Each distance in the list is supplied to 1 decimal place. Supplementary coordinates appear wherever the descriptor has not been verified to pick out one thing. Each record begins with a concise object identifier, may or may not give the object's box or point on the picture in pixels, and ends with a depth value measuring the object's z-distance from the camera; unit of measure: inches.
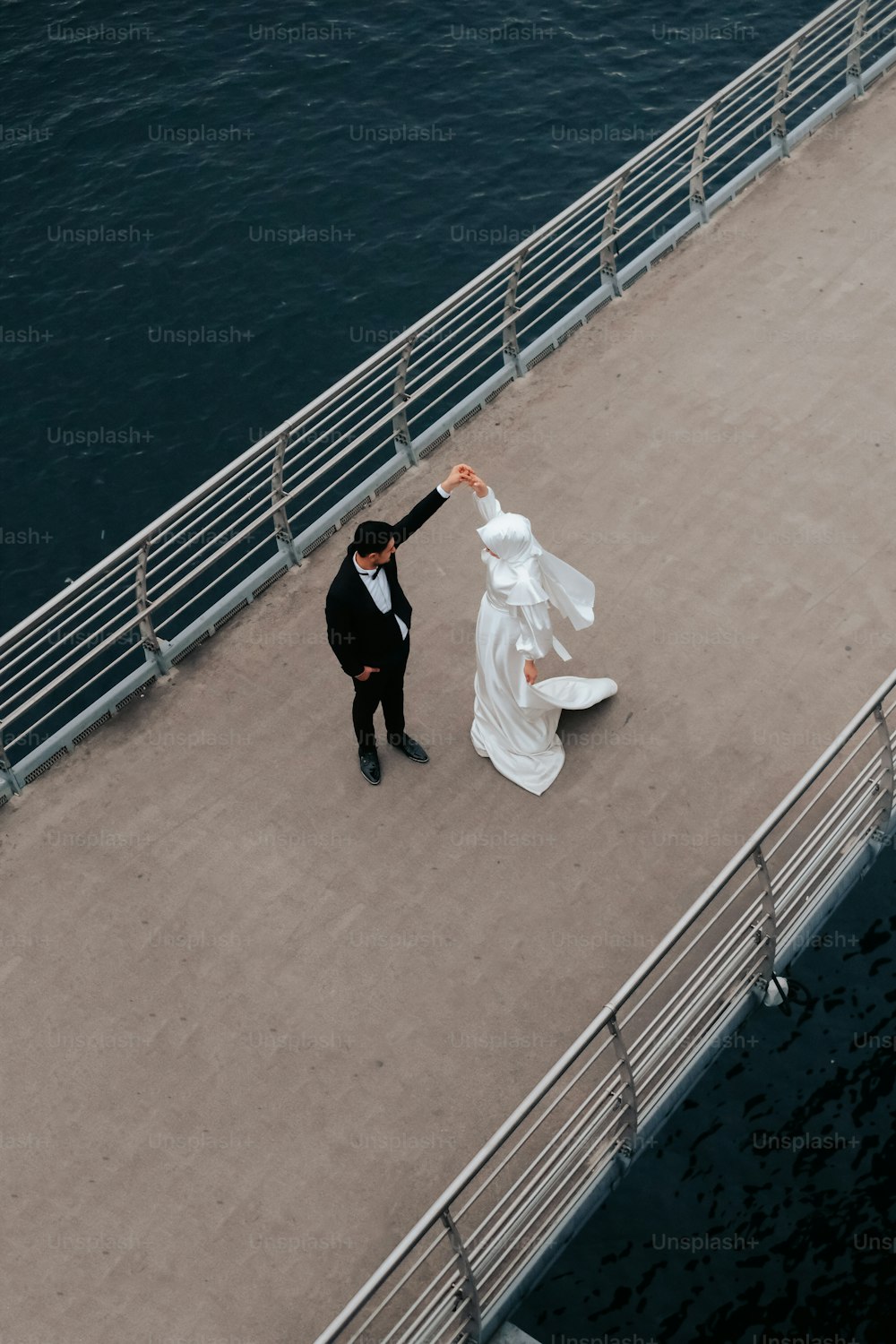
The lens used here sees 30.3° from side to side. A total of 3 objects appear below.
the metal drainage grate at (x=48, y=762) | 483.2
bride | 437.1
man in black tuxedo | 432.5
